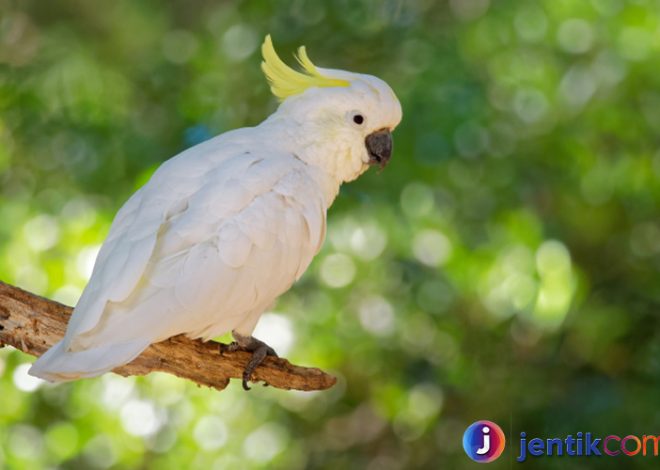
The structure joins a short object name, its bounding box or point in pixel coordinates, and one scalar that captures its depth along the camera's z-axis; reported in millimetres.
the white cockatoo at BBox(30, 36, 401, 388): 4668
